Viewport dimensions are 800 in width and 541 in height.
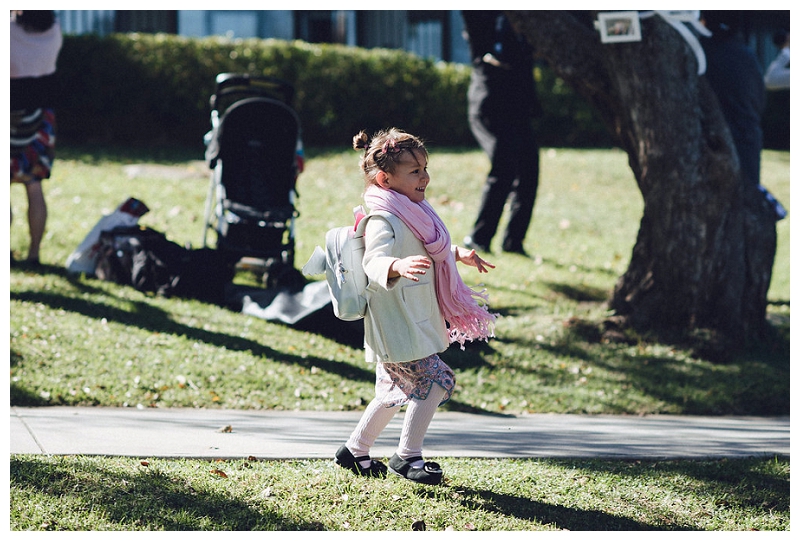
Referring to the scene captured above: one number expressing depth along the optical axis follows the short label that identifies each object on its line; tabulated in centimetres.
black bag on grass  1452
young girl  741
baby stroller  1527
